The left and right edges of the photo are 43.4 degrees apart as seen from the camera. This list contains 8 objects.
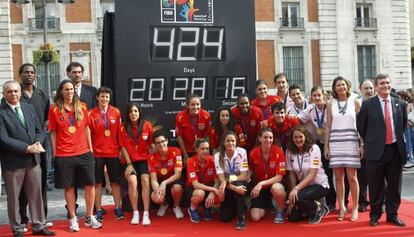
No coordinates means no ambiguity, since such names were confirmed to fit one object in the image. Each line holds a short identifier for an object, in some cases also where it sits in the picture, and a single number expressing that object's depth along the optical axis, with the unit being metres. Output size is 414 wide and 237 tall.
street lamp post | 14.51
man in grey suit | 5.79
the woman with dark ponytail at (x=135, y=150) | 6.70
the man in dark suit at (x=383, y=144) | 5.97
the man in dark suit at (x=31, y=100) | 6.38
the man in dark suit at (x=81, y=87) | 6.99
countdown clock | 7.17
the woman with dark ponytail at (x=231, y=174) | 6.39
